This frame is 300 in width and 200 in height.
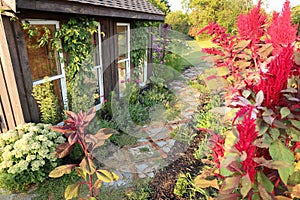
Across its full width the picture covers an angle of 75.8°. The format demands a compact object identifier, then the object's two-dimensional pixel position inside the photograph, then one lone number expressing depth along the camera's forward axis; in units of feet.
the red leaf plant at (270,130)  2.79
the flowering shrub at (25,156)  7.13
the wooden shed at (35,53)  7.22
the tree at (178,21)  79.63
